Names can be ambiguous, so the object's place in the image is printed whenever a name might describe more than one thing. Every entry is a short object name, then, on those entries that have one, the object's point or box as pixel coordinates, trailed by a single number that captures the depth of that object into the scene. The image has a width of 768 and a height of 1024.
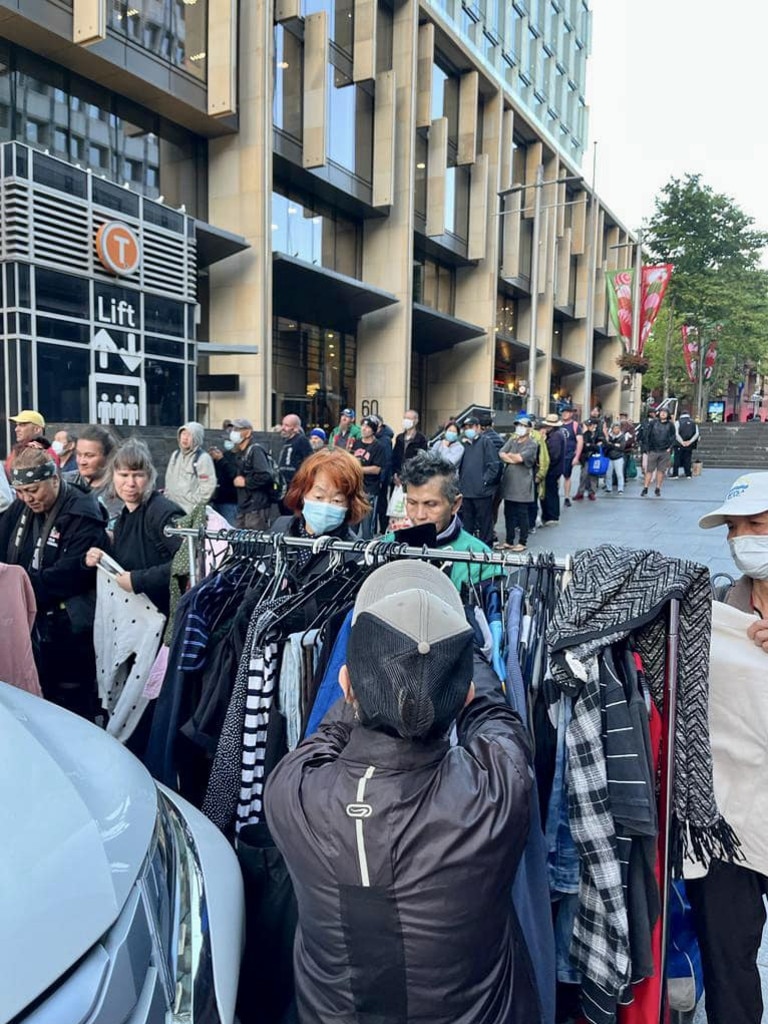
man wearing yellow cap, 7.03
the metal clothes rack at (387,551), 2.40
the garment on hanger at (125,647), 3.56
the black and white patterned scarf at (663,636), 1.89
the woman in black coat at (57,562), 3.59
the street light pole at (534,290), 22.48
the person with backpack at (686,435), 18.45
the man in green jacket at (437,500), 3.24
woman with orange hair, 3.24
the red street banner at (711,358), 42.61
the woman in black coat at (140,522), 3.65
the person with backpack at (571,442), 12.61
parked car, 1.22
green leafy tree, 40.78
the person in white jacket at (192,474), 7.87
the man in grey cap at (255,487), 8.16
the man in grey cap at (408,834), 1.35
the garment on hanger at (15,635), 2.77
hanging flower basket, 31.58
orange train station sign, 13.96
